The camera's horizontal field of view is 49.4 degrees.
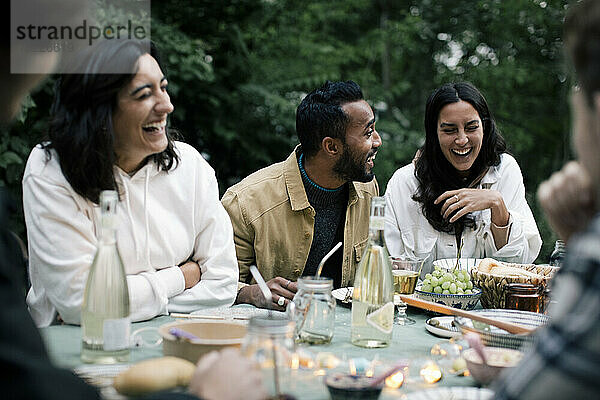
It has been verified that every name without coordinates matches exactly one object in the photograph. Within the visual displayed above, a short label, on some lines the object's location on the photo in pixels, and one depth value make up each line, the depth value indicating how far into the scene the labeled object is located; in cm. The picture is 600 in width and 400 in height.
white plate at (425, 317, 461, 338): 197
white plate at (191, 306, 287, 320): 205
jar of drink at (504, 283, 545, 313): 217
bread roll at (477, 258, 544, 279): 231
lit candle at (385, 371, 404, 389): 150
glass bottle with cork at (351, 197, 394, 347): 185
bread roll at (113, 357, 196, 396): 135
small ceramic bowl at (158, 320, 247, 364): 154
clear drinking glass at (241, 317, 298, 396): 131
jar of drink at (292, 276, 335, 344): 179
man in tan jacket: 333
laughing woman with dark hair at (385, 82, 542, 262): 322
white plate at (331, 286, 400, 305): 238
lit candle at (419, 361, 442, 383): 155
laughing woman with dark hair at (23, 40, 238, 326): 207
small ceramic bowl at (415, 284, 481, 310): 227
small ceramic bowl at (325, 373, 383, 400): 135
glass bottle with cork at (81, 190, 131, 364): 160
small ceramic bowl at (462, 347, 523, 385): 148
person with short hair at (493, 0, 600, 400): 95
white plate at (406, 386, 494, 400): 139
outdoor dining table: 147
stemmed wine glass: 226
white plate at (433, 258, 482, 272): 274
